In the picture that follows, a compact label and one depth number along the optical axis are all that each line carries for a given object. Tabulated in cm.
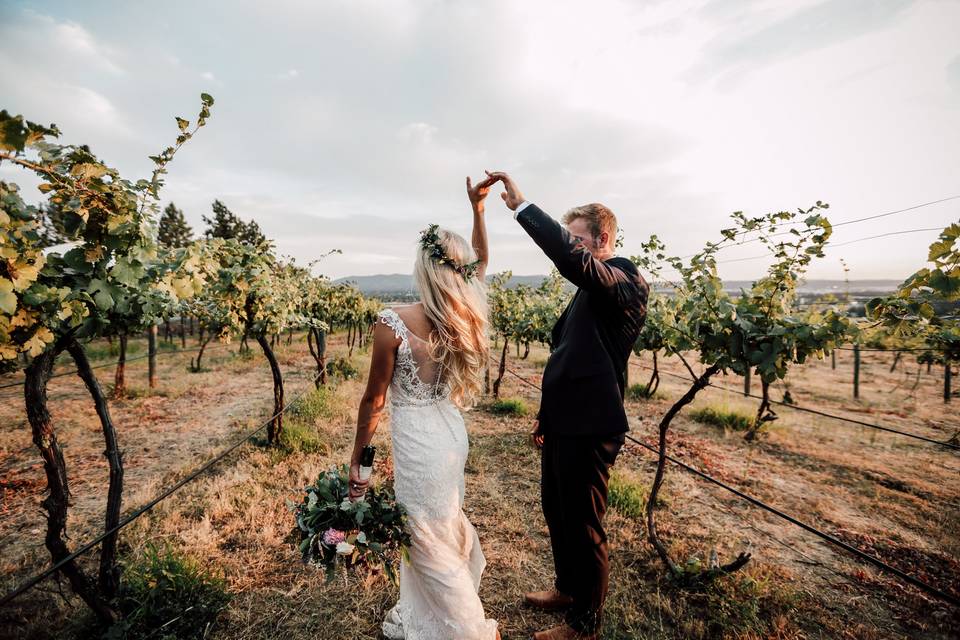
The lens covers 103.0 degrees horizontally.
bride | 211
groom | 226
